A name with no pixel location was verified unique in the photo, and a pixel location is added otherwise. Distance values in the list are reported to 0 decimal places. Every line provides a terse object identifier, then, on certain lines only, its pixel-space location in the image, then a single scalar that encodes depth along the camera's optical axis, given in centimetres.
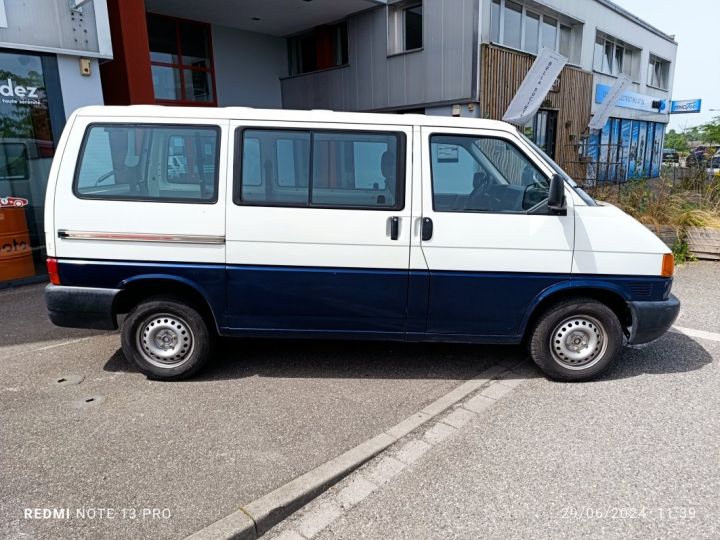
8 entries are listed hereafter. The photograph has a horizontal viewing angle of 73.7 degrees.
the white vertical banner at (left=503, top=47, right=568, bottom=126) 1103
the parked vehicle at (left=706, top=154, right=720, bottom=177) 939
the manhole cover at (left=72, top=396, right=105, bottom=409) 352
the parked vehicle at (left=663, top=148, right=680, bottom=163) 1080
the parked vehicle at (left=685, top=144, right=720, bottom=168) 955
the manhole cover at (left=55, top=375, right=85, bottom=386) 388
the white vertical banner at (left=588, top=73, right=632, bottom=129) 1537
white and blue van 360
